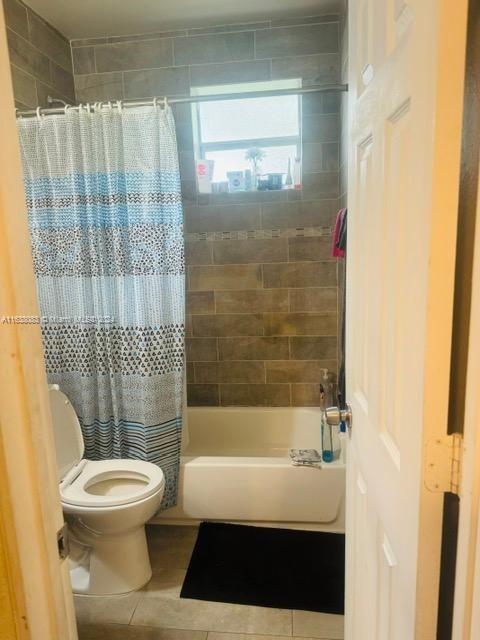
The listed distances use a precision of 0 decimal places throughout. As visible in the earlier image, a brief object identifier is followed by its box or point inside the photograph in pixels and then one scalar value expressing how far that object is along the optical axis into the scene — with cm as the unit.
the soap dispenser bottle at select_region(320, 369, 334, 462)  221
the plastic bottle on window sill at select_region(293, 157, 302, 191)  257
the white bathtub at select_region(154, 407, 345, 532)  207
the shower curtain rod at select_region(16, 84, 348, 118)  200
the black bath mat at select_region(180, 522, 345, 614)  178
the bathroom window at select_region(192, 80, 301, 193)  260
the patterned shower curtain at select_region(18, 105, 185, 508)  201
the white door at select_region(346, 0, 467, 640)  55
